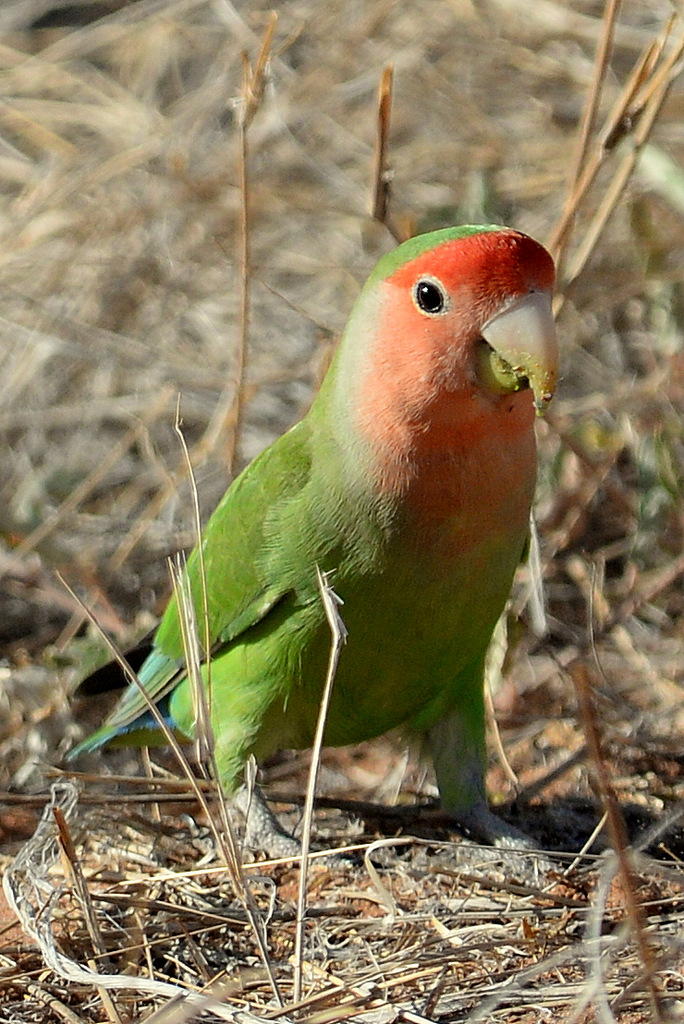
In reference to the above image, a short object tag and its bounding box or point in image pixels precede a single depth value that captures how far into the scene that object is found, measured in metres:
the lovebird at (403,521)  4.61
